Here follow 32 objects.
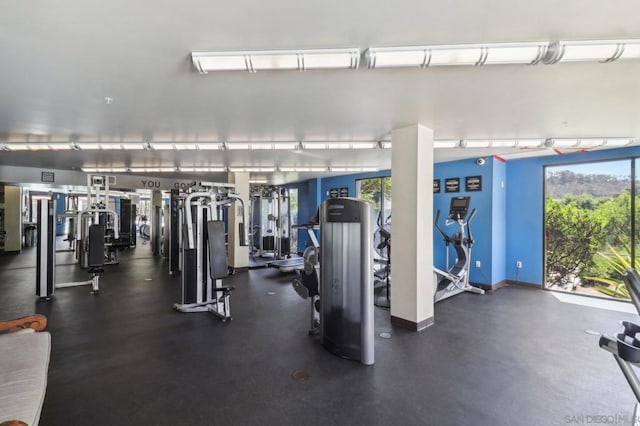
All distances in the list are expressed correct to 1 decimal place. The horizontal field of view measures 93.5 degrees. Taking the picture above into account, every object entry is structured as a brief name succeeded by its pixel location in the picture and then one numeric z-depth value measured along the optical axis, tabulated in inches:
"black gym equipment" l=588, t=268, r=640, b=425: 56.0
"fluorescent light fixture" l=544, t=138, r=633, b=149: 163.9
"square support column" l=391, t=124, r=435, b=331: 143.0
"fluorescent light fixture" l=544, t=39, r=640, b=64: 71.7
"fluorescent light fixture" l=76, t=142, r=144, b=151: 180.9
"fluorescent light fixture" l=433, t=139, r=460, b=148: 172.2
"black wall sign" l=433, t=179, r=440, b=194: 255.4
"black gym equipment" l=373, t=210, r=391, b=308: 195.3
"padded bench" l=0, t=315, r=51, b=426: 54.6
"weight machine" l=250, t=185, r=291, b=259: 354.3
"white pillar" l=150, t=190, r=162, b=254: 406.3
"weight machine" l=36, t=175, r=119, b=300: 194.9
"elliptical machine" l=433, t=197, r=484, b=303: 210.4
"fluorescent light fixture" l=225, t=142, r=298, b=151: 181.0
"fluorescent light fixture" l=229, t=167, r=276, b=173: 280.5
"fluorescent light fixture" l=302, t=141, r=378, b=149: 179.2
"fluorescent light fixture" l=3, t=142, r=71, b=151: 181.0
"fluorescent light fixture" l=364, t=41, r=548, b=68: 74.2
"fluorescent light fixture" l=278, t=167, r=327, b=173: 283.9
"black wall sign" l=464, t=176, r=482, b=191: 228.4
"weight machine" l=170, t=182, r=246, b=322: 158.6
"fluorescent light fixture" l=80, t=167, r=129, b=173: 295.1
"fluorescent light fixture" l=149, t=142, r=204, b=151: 180.5
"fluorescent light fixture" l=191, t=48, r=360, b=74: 78.2
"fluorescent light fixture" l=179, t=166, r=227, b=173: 283.3
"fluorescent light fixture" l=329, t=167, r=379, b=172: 292.0
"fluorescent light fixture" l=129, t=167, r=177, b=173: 286.7
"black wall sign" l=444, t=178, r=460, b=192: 242.0
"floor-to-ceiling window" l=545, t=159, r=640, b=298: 191.9
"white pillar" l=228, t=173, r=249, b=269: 292.8
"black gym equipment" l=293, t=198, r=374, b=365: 112.7
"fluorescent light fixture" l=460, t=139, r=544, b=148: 169.8
